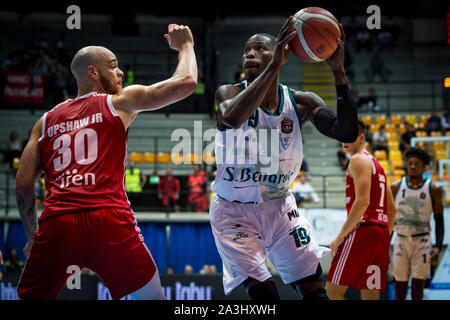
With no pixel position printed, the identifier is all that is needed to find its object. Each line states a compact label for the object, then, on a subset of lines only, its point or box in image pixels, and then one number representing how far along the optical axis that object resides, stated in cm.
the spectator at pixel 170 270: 1145
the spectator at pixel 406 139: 1457
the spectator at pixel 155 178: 1330
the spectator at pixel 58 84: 1612
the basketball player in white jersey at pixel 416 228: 736
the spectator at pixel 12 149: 1489
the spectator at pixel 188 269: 1159
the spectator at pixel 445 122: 1565
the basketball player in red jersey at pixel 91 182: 329
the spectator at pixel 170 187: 1317
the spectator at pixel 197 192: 1282
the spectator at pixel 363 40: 2044
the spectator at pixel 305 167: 1450
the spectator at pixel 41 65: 1692
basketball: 371
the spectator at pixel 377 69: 1937
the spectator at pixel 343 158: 1463
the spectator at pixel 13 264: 1147
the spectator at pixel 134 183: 1295
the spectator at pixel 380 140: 1523
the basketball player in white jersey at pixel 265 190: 399
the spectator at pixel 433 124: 1566
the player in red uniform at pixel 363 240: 585
